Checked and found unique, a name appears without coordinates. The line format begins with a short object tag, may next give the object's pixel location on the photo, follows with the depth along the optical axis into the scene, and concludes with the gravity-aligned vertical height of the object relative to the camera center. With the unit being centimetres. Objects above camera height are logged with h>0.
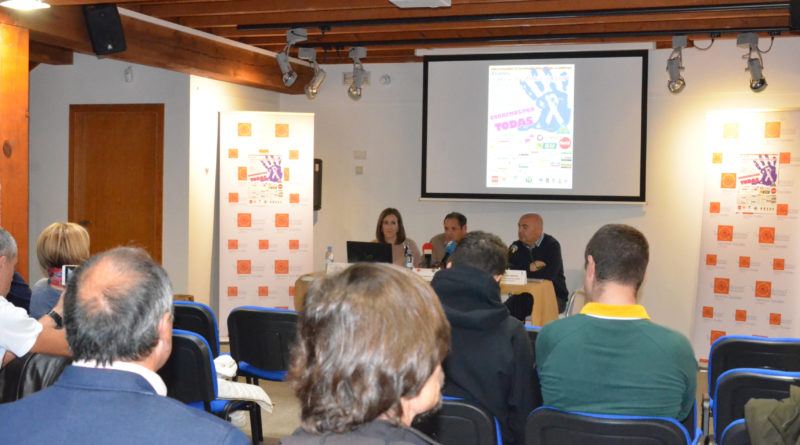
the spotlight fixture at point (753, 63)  649 +120
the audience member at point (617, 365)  247 -53
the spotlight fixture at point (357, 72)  754 +121
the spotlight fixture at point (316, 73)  754 +118
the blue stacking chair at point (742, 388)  275 -67
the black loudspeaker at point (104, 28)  567 +118
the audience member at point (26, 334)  280 -53
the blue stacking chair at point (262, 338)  414 -79
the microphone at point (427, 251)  677 -47
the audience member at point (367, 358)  125 -26
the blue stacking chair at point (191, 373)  339 -81
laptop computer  645 -47
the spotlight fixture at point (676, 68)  671 +118
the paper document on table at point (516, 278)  612 -62
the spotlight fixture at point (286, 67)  718 +117
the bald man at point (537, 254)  680 -49
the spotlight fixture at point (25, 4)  489 +116
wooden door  777 +17
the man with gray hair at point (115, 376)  140 -35
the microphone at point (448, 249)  669 -45
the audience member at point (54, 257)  365 -32
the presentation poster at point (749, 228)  674 -22
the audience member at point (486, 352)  277 -55
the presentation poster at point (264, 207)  773 -14
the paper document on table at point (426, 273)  633 -63
